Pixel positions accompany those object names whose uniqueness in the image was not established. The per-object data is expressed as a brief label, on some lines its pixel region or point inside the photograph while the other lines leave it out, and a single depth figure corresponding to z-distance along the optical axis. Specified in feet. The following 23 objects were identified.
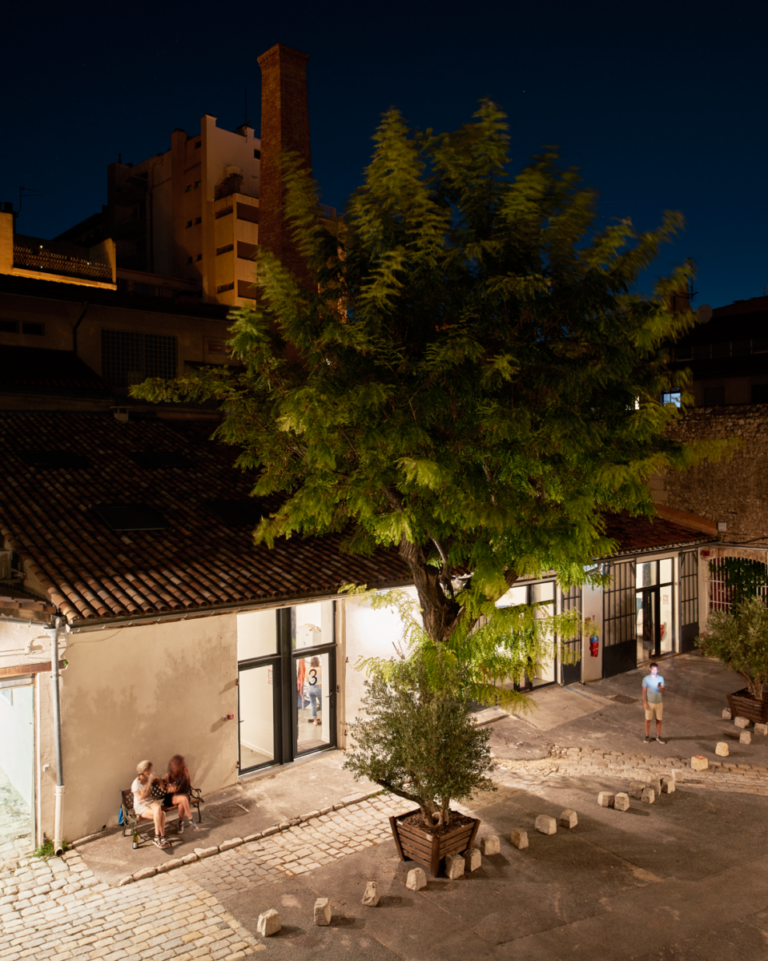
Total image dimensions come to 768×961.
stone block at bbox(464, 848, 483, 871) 30.99
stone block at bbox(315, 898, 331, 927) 26.84
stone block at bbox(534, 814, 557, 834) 34.42
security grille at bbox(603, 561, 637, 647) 63.00
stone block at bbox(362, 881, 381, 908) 28.30
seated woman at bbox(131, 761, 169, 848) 33.12
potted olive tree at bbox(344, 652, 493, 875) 30.53
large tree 30.12
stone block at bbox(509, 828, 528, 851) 32.83
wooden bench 33.37
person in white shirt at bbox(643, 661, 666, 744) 46.83
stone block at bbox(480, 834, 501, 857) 32.35
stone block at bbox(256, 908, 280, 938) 26.30
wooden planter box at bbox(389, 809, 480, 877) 30.42
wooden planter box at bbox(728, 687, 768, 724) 50.60
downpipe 32.42
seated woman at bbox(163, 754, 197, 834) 34.24
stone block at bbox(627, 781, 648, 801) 39.00
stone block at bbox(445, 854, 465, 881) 30.35
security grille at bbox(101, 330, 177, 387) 70.59
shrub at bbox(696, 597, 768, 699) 50.10
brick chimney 78.59
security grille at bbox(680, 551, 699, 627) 72.10
